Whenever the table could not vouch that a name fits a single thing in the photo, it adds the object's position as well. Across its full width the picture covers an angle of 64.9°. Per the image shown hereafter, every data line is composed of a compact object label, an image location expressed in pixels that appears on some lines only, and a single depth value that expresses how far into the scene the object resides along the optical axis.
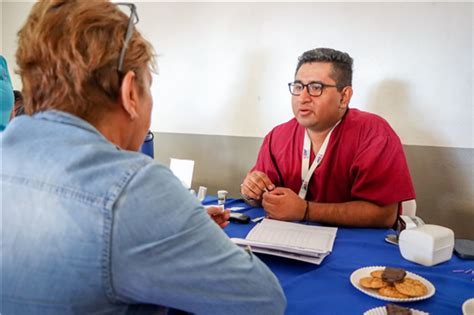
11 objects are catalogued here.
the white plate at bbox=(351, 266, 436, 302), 0.81
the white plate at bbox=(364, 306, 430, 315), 0.74
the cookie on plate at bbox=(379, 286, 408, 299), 0.82
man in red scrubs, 1.40
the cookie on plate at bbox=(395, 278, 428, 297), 0.82
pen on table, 1.44
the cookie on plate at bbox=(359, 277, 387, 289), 0.85
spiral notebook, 0.99
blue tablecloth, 0.80
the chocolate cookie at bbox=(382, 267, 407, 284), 0.86
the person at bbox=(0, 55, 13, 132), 1.14
